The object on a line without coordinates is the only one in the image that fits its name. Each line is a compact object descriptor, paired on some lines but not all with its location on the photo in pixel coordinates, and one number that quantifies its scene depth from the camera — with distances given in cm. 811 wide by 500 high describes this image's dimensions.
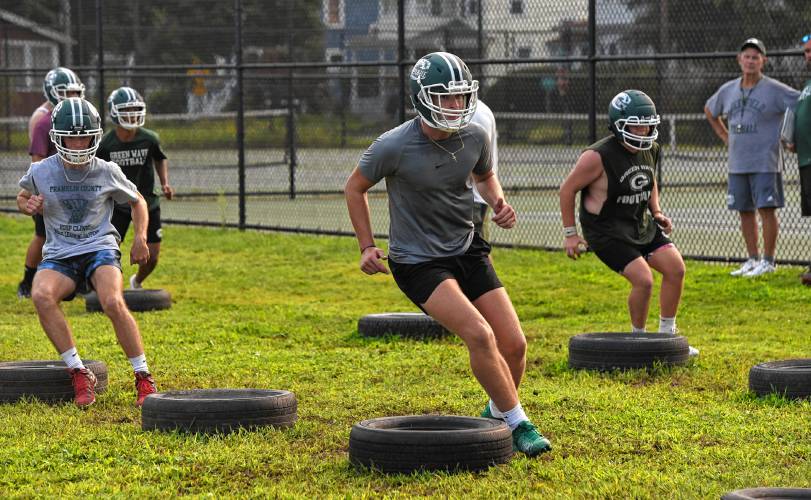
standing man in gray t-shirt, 1889
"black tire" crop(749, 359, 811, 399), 1100
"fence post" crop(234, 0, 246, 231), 2647
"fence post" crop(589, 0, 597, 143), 2074
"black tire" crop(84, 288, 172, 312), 1696
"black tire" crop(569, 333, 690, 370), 1244
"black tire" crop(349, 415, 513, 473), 863
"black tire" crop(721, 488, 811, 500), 744
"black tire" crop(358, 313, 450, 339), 1471
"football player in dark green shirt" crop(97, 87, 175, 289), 1662
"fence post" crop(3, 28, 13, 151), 3599
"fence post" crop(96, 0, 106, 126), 2856
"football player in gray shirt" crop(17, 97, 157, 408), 1133
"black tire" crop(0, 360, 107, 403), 1138
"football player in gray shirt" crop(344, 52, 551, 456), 919
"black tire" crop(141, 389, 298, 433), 990
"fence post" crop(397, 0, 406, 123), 2343
